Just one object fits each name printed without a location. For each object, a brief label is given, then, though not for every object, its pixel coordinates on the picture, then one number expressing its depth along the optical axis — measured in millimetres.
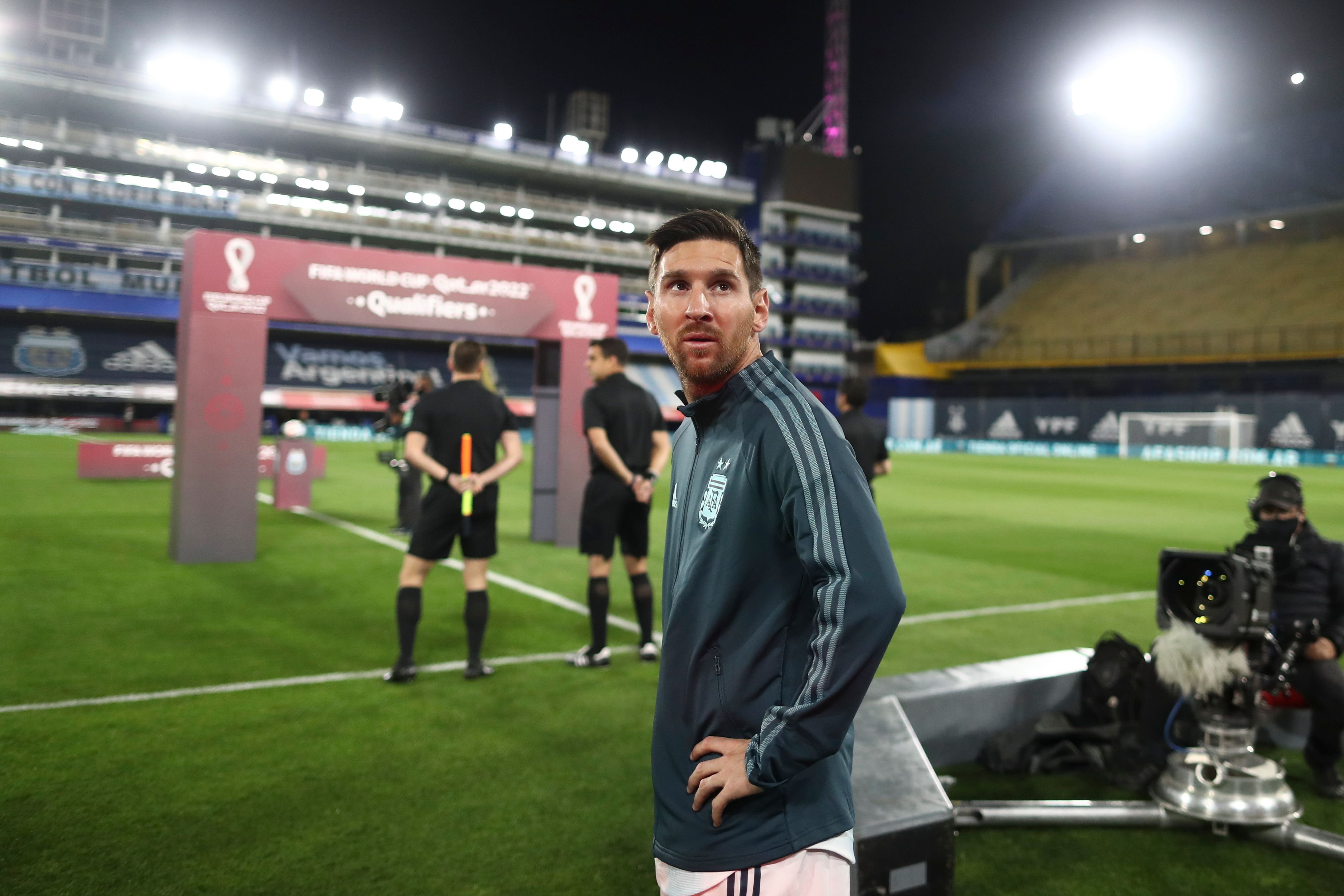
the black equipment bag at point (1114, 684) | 4723
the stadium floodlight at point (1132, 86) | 38031
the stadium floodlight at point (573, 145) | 62688
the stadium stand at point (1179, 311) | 46000
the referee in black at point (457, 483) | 5605
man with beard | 1500
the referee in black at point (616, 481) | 6129
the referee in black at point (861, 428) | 8516
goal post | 37125
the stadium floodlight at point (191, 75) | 50406
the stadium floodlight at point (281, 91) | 53656
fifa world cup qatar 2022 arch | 9586
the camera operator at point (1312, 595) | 4293
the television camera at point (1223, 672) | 3580
